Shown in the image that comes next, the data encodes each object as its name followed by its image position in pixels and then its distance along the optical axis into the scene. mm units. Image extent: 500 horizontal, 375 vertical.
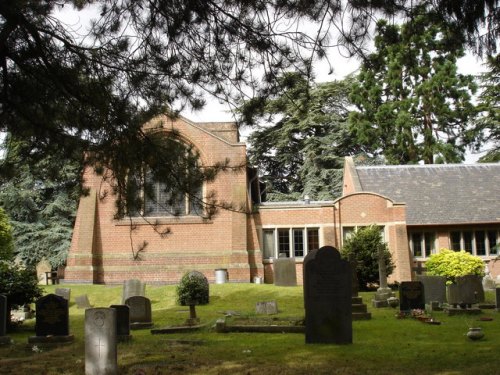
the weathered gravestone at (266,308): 16328
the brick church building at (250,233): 28000
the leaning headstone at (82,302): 20859
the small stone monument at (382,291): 17359
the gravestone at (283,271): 25078
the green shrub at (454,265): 22375
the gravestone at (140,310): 14297
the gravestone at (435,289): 16844
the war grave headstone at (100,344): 8219
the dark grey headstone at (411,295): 15000
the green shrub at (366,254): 23641
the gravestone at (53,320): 11625
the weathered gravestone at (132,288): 20297
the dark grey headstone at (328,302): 10266
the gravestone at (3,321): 11828
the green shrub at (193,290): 20348
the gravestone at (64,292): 20075
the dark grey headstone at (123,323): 11477
